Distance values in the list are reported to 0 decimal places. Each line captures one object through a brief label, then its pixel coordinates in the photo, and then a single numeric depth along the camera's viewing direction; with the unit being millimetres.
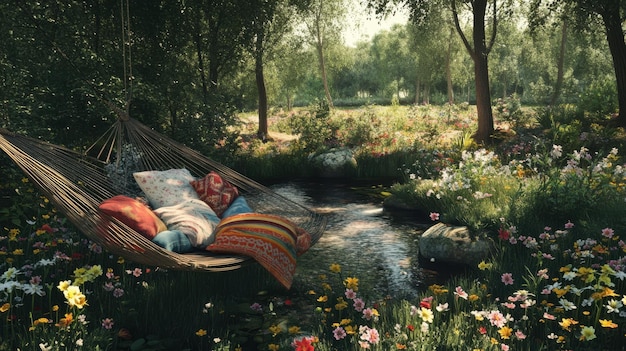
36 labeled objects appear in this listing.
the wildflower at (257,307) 3234
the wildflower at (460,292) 2726
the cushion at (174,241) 3512
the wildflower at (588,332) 2328
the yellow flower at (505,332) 2352
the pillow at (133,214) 3389
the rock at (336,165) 10125
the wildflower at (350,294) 2847
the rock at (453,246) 4574
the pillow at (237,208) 4473
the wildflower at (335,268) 3048
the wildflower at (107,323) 2766
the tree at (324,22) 20844
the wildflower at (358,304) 2795
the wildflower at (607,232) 3452
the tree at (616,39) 10336
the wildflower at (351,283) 2891
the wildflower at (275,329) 2616
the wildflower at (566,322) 2424
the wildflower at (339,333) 2508
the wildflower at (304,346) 2113
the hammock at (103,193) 2836
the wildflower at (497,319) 2426
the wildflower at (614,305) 2496
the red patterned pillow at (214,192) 4602
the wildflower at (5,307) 2445
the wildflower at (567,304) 2568
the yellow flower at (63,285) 2301
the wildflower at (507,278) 3041
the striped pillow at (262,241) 3420
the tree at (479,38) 10969
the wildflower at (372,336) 2258
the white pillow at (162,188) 4371
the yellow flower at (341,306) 2913
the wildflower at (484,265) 3310
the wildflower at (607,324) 2318
